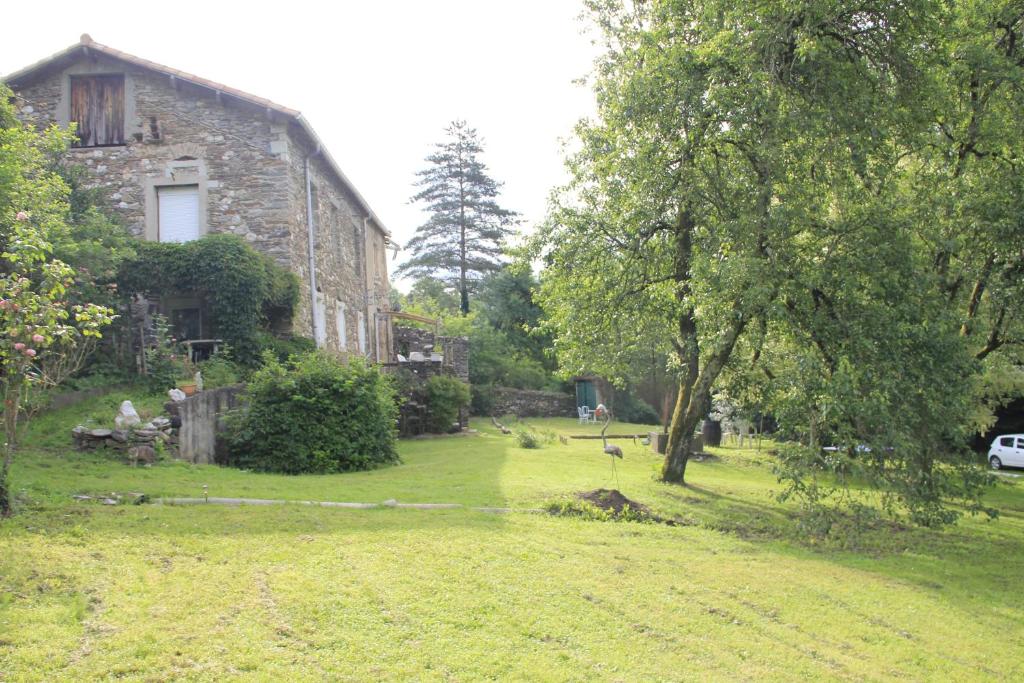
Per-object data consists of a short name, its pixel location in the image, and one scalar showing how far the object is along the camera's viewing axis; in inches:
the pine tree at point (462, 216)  1633.9
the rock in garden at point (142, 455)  404.5
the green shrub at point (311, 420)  482.9
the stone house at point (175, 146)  657.6
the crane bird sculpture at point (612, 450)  461.1
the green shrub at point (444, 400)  796.0
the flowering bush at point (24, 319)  244.4
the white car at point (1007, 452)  929.3
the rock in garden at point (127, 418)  415.5
